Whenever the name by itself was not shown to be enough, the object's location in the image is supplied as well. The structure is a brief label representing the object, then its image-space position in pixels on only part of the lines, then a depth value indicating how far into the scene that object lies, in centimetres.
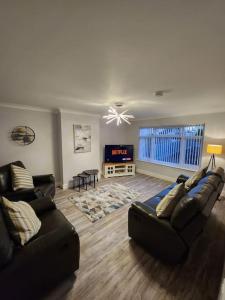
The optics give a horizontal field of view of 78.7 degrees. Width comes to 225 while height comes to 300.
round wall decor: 339
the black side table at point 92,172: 413
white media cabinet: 507
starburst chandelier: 297
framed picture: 415
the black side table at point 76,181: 418
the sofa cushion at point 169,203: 175
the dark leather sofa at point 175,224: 155
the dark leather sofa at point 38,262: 110
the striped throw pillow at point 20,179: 265
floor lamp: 338
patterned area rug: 287
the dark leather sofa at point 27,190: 249
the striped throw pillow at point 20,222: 132
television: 524
